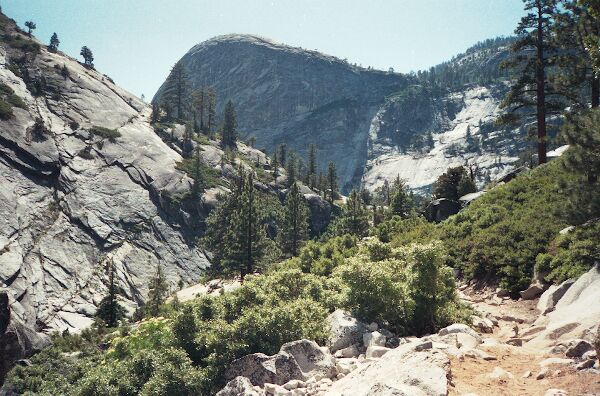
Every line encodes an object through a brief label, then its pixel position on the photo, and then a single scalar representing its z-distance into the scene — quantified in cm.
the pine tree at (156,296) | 4124
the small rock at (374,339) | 1227
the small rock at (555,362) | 877
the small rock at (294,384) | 1070
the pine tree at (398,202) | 5844
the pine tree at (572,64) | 2511
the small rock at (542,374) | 854
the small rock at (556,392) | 734
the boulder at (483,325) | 1369
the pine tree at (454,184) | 4244
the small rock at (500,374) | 870
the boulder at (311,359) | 1119
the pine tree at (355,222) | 6479
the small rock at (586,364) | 818
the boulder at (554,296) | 1459
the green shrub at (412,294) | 1356
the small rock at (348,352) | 1259
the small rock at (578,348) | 890
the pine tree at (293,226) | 6525
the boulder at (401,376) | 785
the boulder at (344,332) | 1330
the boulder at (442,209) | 3875
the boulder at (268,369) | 1136
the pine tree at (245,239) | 5134
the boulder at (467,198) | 3697
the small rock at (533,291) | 1684
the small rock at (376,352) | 1126
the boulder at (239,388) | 1030
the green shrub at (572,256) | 1505
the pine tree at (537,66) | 3119
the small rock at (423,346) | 999
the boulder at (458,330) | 1162
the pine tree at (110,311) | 4325
